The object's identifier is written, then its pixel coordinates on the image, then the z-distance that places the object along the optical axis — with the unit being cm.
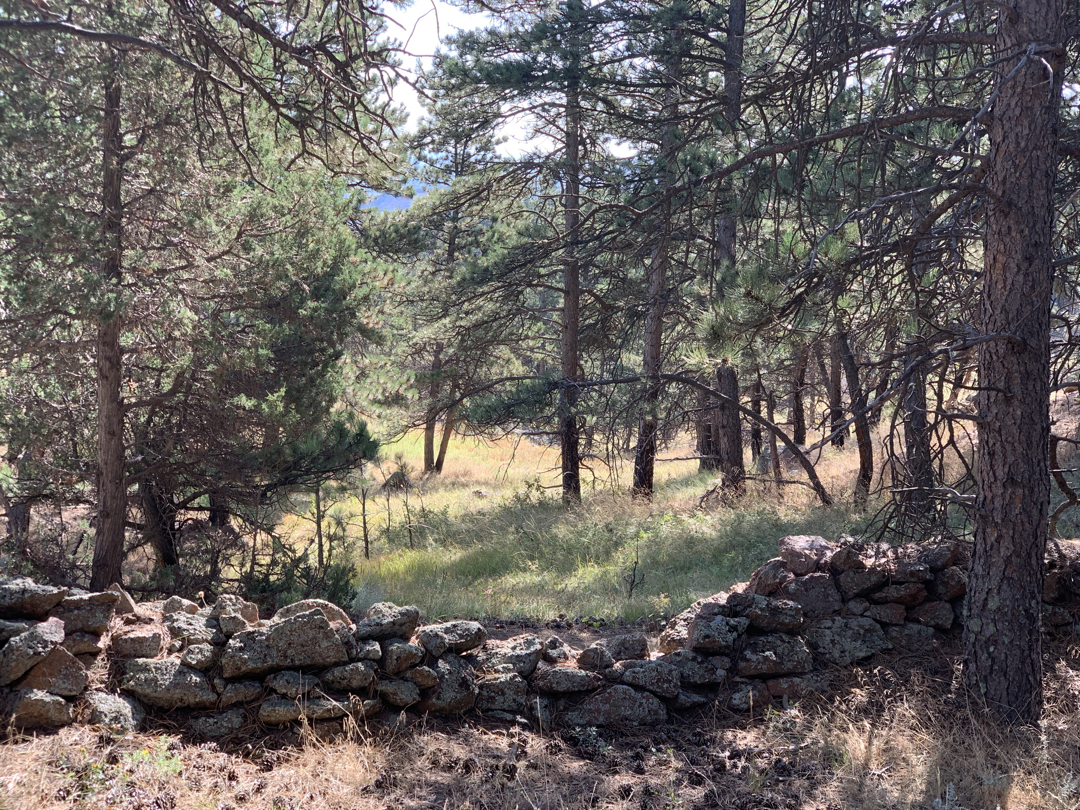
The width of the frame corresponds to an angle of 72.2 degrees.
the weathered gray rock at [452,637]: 439
